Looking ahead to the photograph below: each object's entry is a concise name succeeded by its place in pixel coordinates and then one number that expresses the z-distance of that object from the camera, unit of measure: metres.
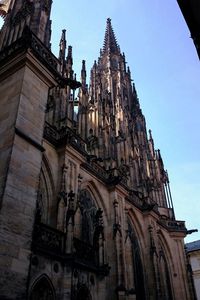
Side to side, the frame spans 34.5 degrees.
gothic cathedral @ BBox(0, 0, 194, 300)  8.36
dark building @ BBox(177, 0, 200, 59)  4.89
